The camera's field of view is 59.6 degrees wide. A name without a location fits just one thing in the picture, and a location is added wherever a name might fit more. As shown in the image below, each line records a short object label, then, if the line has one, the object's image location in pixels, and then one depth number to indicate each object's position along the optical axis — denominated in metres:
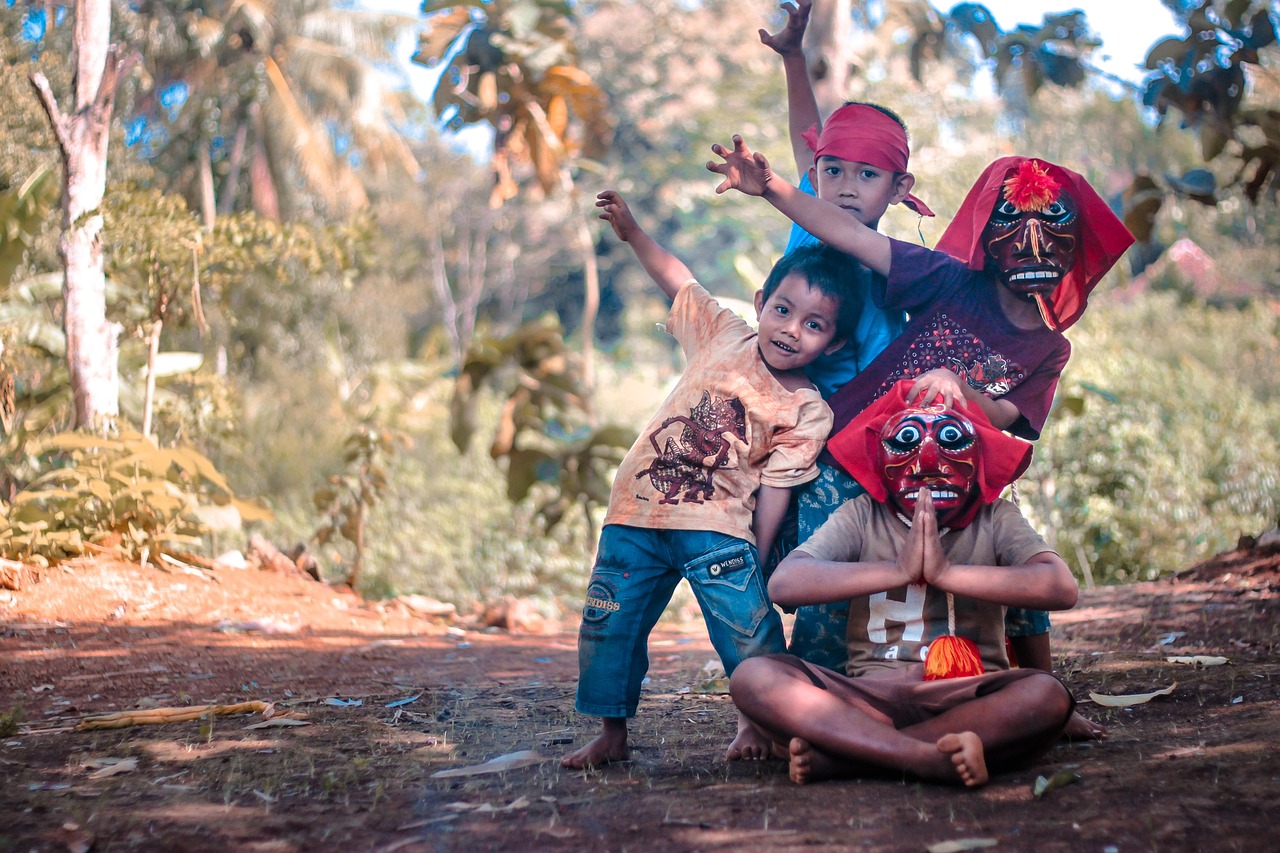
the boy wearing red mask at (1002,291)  3.01
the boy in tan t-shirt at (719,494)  2.90
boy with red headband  3.16
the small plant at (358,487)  7.57
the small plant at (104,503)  5.18
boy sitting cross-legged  2.49
